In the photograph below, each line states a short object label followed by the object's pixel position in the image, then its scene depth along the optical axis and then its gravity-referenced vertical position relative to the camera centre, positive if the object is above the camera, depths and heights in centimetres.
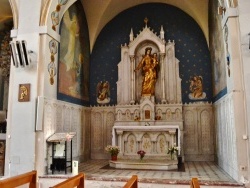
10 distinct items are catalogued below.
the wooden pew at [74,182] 346 -88
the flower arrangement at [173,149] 902 -97
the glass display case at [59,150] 788 -86
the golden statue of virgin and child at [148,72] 1114 +214
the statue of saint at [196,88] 1102 +141
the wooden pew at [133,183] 357 -89
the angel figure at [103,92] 1190 +138
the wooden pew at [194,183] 337 -83
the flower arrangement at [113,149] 948 -100
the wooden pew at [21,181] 377 -90
